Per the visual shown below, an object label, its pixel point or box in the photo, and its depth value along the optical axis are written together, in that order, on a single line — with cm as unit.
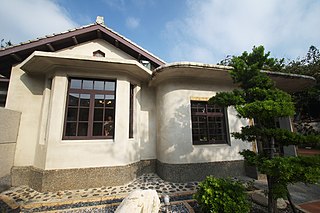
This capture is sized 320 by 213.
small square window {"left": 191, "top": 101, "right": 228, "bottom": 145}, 602
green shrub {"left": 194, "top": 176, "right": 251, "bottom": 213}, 273
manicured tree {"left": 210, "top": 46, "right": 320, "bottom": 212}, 242
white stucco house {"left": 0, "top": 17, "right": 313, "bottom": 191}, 481
